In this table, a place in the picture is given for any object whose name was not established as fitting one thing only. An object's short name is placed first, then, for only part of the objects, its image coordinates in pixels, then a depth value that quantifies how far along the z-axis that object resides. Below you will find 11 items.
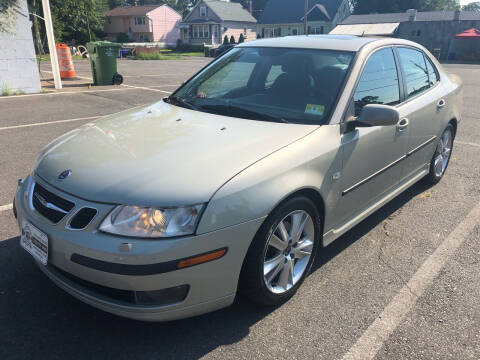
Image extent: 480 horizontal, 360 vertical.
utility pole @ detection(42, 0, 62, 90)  11.32
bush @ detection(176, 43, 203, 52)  54.12
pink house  59.06
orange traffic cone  14.61
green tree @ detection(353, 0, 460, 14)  72.38
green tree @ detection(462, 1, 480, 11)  119.57
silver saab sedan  2.11
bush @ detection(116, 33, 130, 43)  54.88
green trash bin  12.78
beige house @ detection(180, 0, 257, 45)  58.62
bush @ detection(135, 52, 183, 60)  31.75
